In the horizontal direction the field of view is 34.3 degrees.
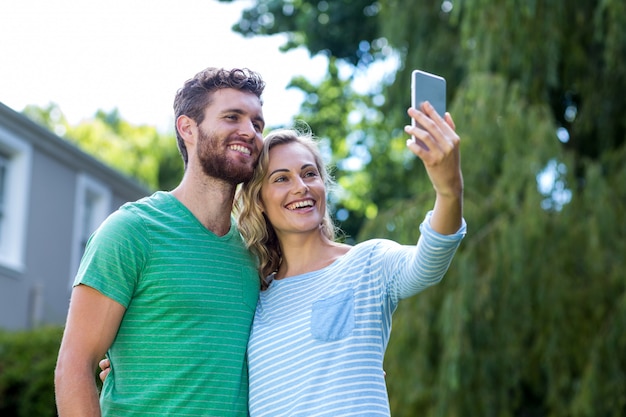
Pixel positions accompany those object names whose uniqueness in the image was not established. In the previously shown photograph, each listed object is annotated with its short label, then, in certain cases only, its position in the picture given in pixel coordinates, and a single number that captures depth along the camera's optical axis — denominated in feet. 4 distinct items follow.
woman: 9.05
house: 41.50
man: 9.64
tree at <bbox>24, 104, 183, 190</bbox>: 94.58
